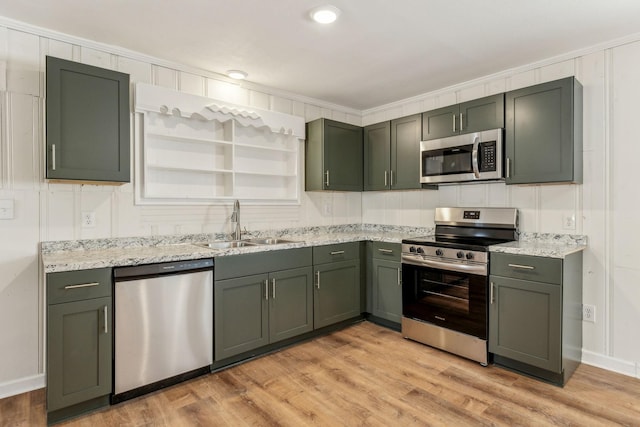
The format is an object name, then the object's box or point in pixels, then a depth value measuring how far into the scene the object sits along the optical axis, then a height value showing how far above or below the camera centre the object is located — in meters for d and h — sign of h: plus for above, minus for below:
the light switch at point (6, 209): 2.28 +0.02
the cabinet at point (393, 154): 3.59 +0.61
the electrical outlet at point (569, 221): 2.80 -0.08
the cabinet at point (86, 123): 2.21 +0.58
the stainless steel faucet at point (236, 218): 3.26 -0.06
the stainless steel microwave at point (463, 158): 2.93 +0.47
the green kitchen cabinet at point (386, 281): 3.40 -0.69
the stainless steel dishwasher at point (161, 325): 2.21 -0.75
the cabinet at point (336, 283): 3.27 -0.69
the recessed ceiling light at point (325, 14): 2.13 +1.22
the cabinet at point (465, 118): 2.96 +0.84
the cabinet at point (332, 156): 3.77 +0.60
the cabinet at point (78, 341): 1.97 -0.75
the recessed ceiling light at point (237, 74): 3.15 +1.24
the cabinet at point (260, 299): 2.64 -0.71
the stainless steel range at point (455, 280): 2.75 -0.57
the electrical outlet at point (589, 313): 2.72 -0.78
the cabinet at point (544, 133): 2.59 +0.60
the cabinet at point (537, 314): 2.39 -0.73
